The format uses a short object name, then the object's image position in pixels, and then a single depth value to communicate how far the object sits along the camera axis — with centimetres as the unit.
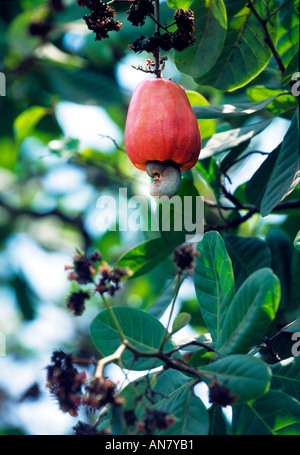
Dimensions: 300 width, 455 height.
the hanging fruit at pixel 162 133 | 123
